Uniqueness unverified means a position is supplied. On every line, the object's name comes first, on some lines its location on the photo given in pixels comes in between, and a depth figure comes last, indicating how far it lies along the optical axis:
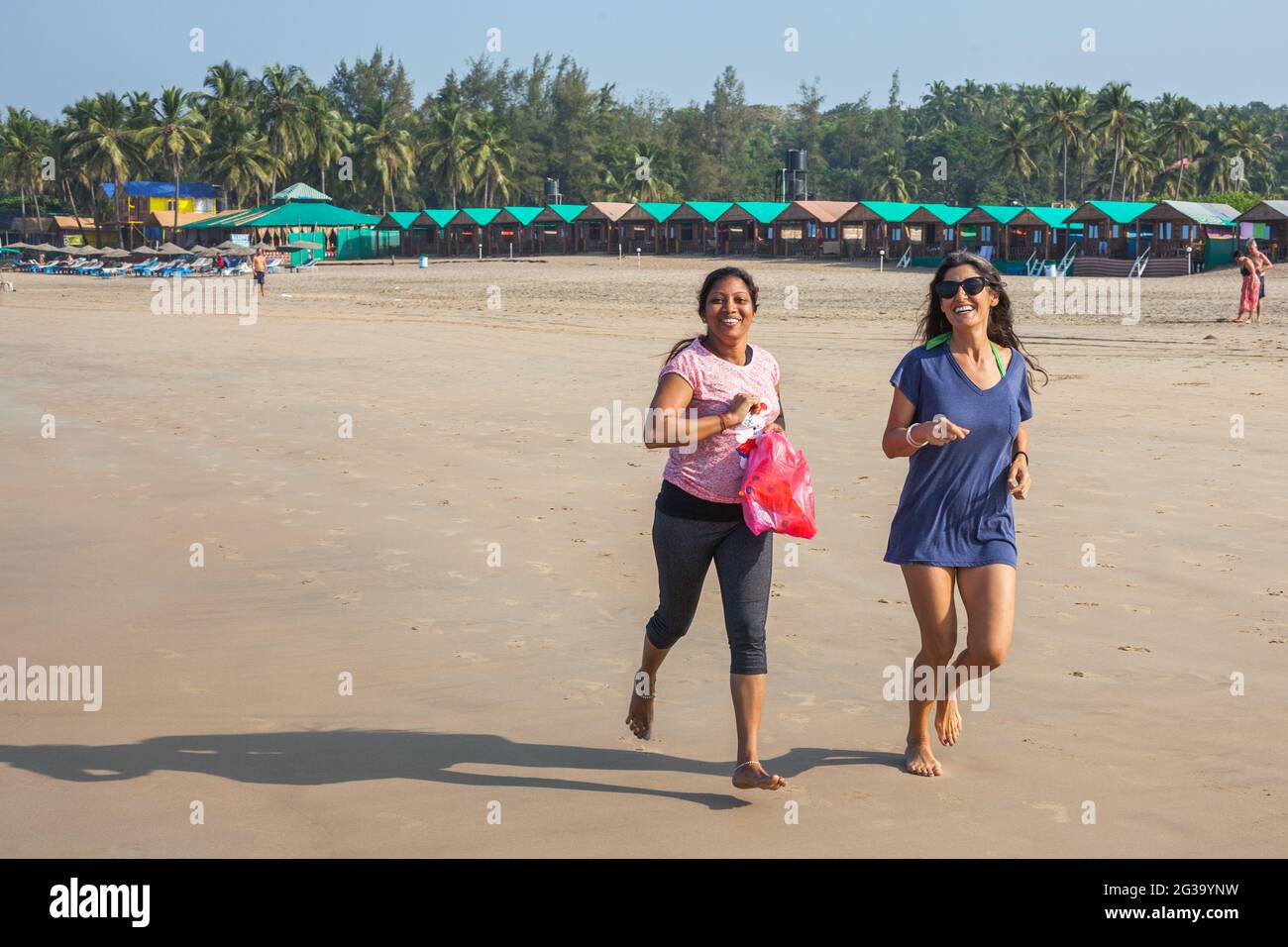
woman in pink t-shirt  4.16
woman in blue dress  4.16
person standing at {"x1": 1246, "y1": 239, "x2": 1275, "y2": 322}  23.44
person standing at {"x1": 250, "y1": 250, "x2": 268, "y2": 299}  38.38
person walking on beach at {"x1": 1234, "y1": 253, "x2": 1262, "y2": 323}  23.23
